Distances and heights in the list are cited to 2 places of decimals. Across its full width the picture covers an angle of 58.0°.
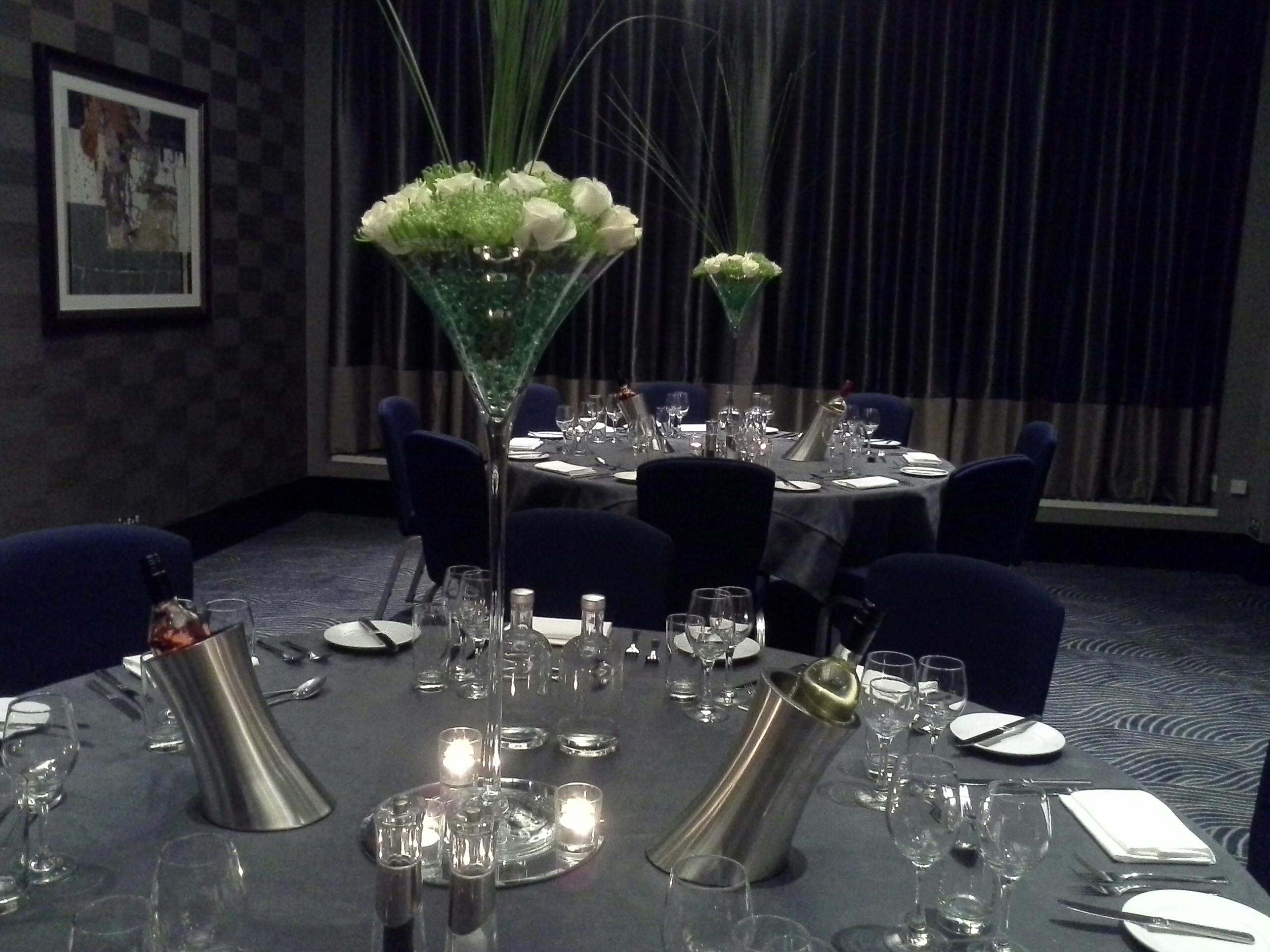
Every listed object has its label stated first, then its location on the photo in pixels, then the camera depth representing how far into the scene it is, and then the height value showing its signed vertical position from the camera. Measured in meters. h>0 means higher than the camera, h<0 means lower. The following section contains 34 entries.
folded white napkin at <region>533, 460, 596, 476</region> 3.66 -0.47
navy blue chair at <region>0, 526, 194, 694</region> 2.04 -0.55
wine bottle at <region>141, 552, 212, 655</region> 1.30 -0.37
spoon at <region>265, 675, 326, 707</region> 1.71 -0.57
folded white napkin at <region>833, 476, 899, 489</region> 3.58 -0.46
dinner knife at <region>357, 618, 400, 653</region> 1.92 -0.54
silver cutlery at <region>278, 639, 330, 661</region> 1.89 -0.56
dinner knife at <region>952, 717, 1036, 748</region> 1.61 -0.55
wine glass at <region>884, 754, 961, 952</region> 1.19 -0.50
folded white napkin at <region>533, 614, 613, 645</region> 2.00 -0.54
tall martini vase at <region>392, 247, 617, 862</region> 1.33 -0.02
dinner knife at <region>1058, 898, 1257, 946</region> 1.15 -0.58
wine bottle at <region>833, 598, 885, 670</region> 1.28 -0.33
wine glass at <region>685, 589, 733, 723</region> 1.69 -0.45
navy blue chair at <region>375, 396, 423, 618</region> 4.12 -0.52
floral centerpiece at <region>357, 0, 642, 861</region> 1.31 +0.07
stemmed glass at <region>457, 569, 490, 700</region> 1.75 -0.47
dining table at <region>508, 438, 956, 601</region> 3.45 -0.56
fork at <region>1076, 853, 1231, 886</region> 1.28 -0.59
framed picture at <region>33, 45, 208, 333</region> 4.34 +0.44
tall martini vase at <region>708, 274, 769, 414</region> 4.86 +0.15
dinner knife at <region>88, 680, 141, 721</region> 1.62 -0.57
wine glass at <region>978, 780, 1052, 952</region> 1.14 -0.49
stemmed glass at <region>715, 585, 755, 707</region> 1.71 -0.44
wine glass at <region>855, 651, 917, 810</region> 1.49 -0.49
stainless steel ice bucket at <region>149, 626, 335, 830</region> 1.29 -0.49
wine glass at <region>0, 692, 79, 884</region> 1.21 -0.51
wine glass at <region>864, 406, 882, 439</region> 4.23 -0.31
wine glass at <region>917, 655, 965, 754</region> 1.55 -0.48
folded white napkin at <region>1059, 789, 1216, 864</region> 1.33 -0.57
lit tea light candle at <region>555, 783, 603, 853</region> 1.29 -0.56
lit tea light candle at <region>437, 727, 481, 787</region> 1.41 -0.55
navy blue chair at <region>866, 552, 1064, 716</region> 2.01 -0.51
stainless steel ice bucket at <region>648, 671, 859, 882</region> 1.22 -0.49
